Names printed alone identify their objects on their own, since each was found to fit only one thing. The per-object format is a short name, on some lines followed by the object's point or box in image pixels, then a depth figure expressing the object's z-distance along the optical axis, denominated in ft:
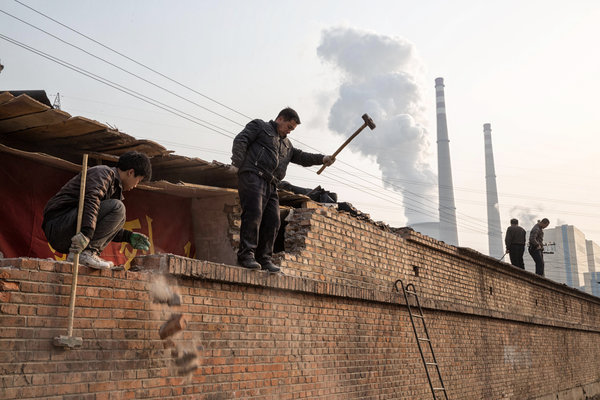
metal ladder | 27.78
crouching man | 14.24
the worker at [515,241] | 55.62
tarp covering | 17.80
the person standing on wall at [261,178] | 20.02
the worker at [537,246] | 57.52
